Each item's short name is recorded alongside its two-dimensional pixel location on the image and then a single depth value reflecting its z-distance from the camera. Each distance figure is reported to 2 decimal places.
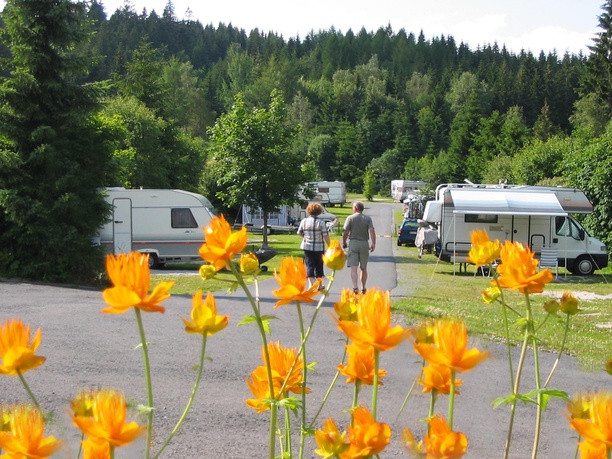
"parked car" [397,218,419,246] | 34.09
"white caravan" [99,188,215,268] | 23.33
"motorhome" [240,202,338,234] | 41.88
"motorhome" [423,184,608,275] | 22.55
